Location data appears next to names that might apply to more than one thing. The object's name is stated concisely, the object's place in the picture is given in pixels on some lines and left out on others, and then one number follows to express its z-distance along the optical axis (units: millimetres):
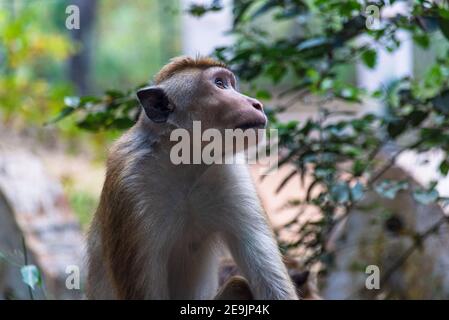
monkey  3961
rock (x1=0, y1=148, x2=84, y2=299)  6777
